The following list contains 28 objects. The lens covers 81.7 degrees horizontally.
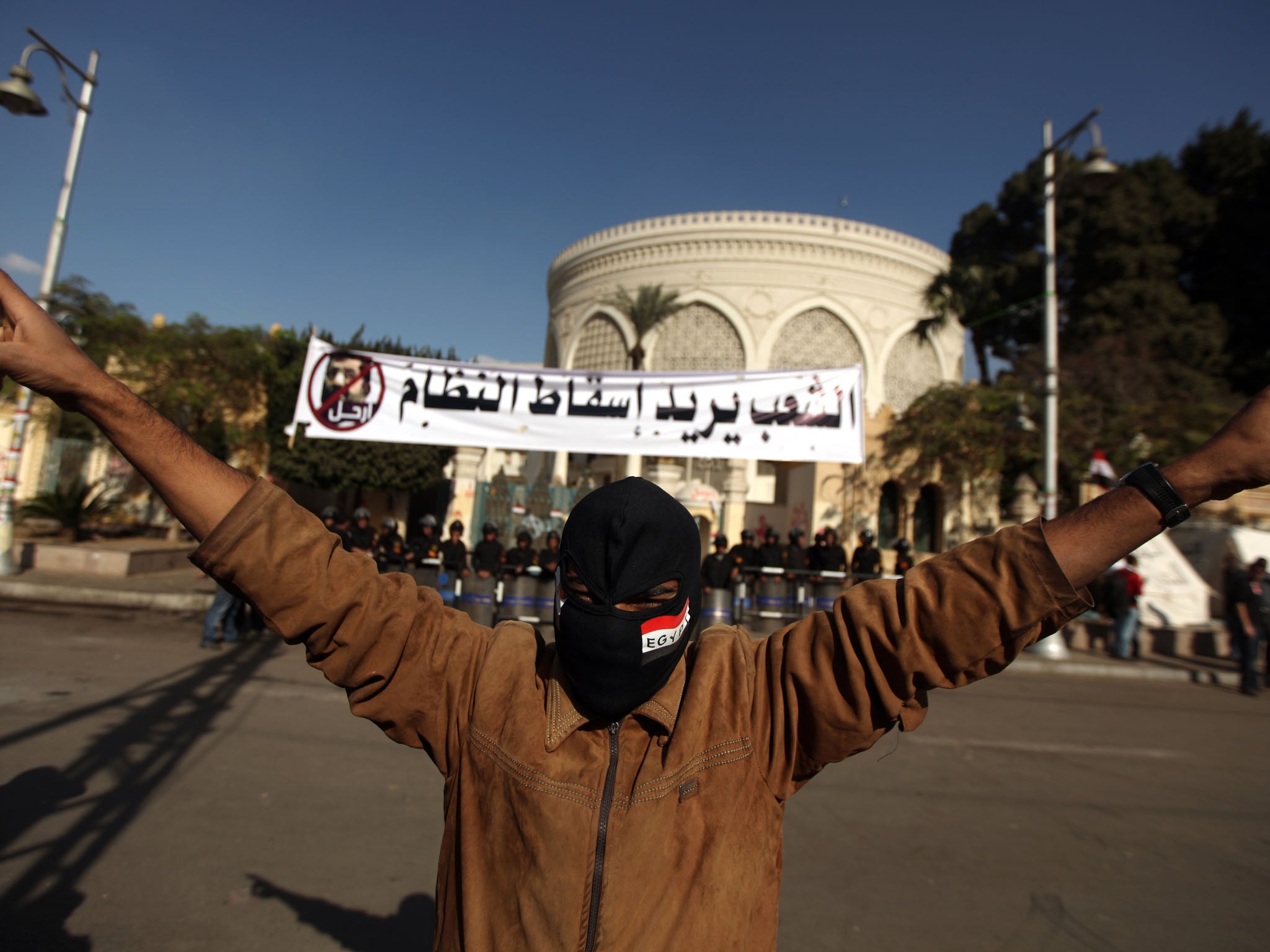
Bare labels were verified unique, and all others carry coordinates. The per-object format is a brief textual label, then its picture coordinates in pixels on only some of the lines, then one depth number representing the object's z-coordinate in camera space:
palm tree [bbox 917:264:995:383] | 28.31
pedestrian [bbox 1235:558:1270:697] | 8.64
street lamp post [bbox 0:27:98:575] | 10.53
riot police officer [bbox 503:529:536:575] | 9.62
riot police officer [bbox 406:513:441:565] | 9.73
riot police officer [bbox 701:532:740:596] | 9.71
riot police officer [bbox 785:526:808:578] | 11.13
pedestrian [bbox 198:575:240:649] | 7.52
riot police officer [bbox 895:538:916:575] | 10.51
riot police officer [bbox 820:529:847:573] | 11.27
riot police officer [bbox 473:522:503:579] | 9.43
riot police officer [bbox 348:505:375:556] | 9.17
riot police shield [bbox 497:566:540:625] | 9.44
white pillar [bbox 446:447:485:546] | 17.09
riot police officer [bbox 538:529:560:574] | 9.38
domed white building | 27.20
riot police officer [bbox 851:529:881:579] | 11.20
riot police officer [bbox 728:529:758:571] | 10.93
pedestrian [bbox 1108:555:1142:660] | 10.23
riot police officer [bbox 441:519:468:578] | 9.79
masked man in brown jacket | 1.16
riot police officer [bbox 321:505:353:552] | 9.11
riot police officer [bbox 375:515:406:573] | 9.59
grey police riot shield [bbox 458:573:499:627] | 9.30
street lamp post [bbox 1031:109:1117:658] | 10.42
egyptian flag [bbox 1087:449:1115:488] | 10.73
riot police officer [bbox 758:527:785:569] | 11.09
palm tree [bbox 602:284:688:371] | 26.03
